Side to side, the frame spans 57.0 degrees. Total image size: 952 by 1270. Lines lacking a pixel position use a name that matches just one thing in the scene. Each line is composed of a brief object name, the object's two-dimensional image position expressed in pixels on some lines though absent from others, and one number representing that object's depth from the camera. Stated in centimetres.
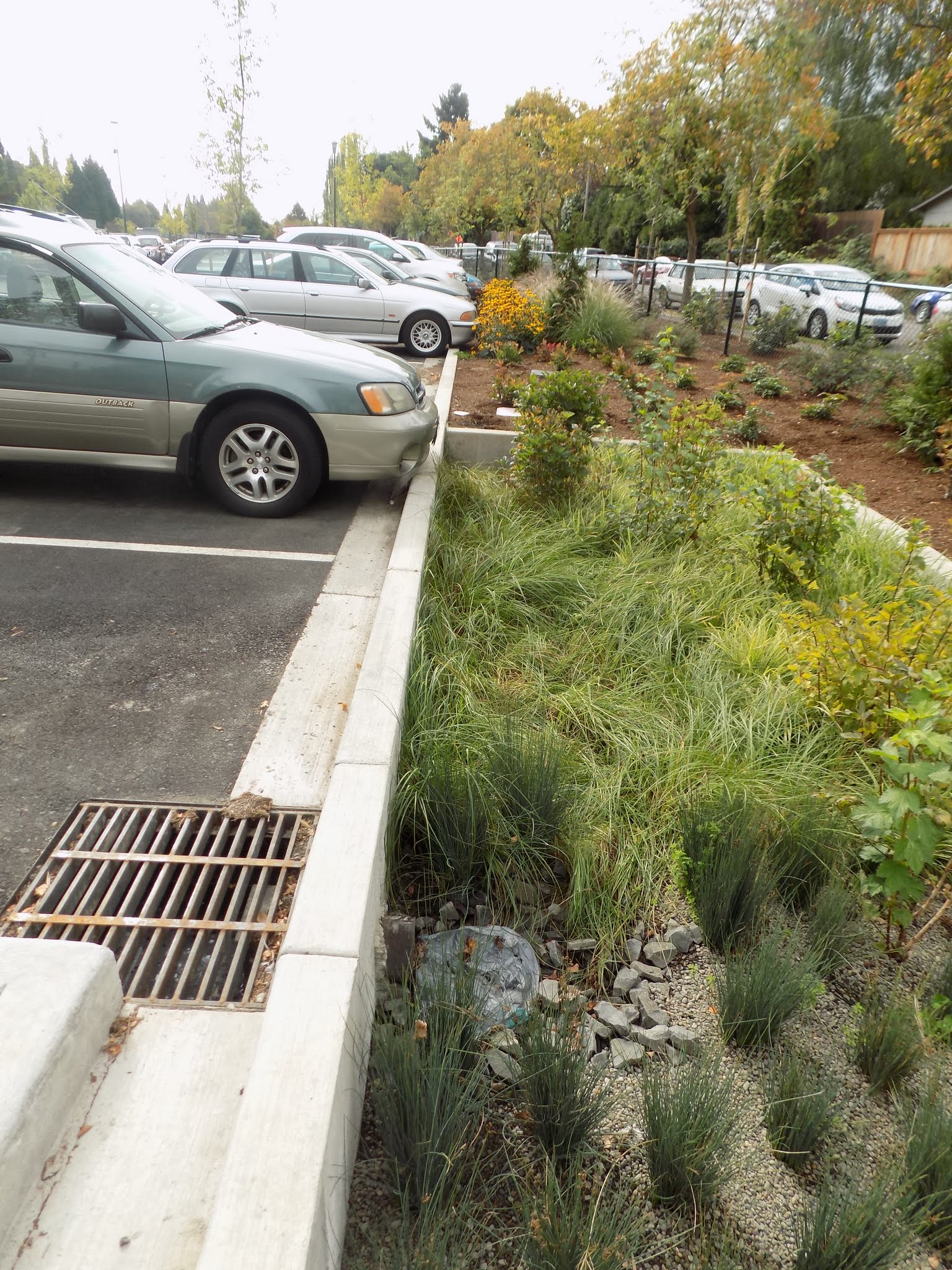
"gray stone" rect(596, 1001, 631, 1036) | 244
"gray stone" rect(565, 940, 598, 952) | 273
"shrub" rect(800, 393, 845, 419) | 899
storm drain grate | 235
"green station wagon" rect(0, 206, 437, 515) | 543
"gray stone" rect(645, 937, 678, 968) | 269
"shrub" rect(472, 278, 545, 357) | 1183
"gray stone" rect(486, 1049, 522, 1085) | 217
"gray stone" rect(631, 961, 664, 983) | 263
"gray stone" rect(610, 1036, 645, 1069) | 231
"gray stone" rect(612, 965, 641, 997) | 259
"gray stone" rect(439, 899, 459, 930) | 278
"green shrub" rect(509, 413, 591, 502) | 590
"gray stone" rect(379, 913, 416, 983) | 249
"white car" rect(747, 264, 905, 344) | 1377
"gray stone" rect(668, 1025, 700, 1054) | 232
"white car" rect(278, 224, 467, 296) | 1620
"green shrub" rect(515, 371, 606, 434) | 636
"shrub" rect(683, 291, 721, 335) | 1597
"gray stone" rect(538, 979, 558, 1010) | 243
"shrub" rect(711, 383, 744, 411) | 922
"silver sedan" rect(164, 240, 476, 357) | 1255
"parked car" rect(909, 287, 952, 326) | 1238
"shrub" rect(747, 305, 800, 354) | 1404
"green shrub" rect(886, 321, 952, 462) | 744
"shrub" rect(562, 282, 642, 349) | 1274
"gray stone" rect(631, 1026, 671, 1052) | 237
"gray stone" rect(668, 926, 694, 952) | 274
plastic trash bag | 219
